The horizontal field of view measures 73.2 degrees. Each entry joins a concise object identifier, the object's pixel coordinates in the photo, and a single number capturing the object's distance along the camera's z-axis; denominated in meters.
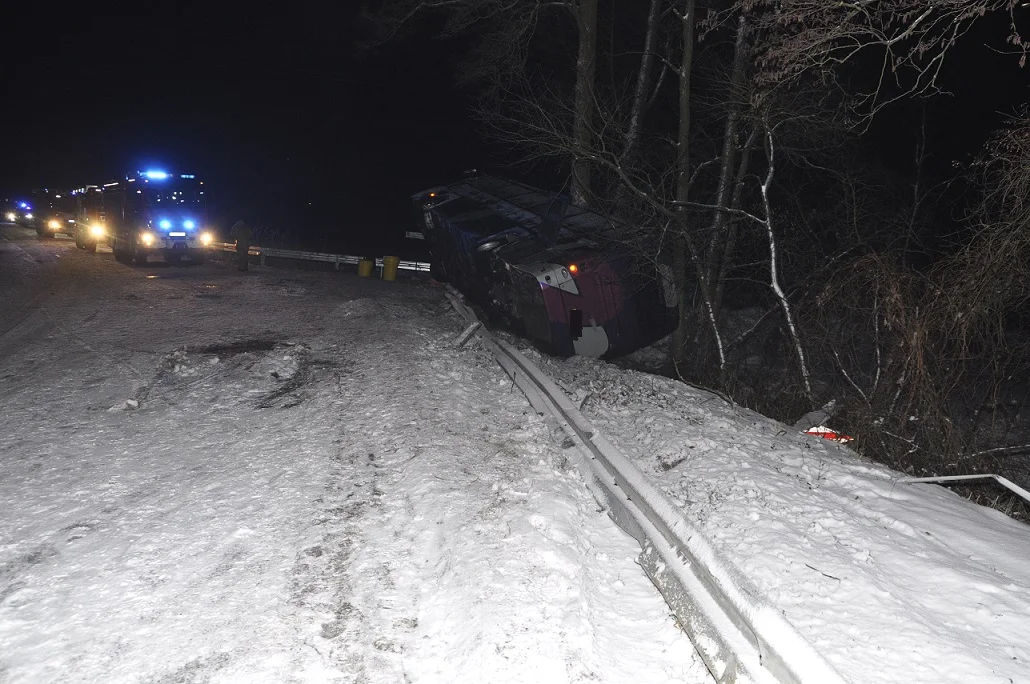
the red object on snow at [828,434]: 7.40
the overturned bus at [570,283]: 11.09
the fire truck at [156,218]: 19.59
